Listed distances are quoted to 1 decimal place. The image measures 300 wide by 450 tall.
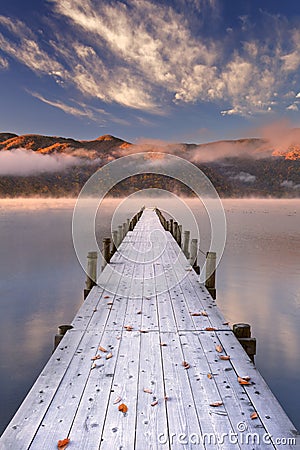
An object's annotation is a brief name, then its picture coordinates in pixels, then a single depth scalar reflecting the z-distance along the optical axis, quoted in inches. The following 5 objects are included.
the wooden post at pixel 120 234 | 611.8
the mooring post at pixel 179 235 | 667.9
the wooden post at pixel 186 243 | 528.7
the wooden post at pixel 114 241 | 562.2
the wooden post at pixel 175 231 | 725.3
